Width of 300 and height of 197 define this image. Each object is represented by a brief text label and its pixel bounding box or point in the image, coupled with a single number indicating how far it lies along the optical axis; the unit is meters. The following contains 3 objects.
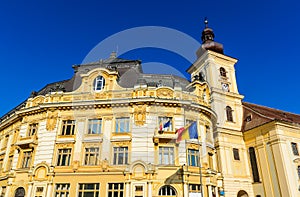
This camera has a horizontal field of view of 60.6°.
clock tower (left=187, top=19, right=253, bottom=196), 35.53
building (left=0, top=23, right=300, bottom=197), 23.80
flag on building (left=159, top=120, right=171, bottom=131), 23.97
